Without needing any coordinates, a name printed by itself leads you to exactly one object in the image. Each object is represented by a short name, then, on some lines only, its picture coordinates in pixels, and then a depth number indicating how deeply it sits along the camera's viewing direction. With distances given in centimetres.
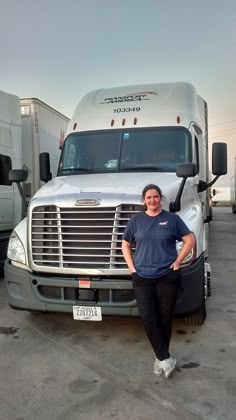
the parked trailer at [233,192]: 2909
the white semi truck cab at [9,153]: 789
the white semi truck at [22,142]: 796
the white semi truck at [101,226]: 447
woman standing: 383
